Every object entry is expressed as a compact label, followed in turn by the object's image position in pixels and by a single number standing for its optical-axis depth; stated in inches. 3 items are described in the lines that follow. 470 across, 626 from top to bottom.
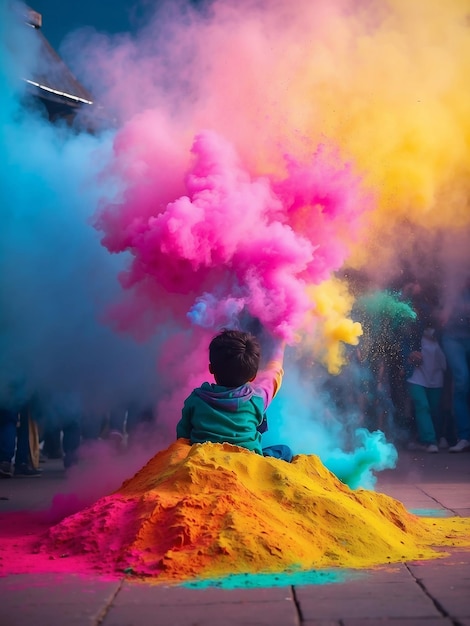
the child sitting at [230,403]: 189.9
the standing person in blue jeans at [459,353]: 414.6
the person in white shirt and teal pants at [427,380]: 417.1
